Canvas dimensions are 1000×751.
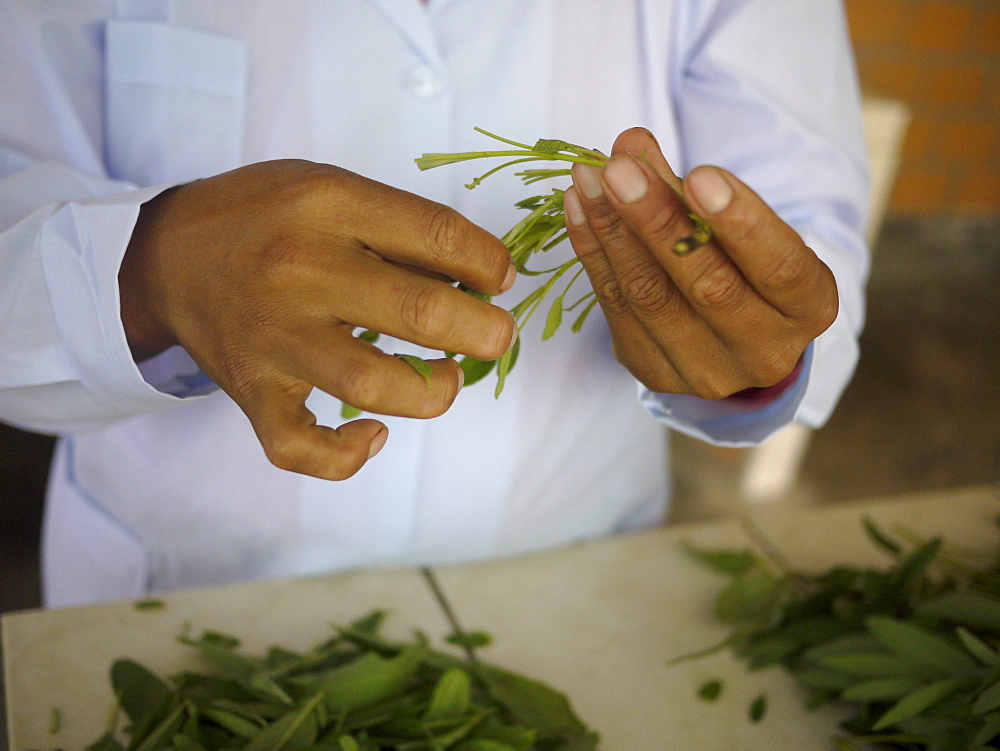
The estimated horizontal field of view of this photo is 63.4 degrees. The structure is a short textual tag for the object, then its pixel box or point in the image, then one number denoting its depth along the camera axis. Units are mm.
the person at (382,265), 373
